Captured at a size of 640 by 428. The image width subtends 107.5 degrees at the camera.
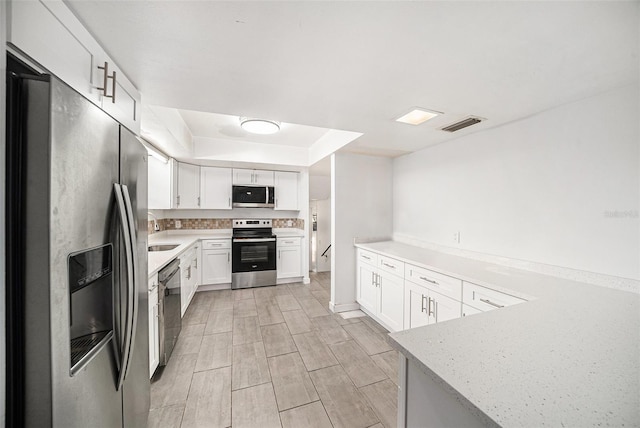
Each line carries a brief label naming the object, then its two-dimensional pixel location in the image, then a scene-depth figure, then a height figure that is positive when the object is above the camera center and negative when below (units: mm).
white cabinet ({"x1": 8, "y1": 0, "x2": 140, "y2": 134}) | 734 +617
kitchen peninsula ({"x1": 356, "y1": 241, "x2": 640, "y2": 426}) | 543 -444
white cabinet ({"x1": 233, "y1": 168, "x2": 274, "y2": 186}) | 4180 +655
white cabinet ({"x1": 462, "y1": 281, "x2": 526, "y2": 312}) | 1485 -561
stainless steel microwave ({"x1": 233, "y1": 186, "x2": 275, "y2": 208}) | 4133 +301
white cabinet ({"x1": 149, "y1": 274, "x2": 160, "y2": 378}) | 1799 -887
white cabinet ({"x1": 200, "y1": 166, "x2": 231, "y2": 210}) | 4020 +436
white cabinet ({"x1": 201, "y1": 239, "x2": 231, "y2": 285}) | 3900 -817
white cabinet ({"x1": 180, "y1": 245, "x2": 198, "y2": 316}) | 2839 -838
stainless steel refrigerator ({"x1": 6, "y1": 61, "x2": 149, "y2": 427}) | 692 -171
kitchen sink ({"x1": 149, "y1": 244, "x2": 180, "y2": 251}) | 3004 -447
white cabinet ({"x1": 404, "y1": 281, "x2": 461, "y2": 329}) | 1897 -807
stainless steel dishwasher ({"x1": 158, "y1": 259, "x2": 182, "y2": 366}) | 1955 -855
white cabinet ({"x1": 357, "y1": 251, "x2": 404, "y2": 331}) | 2502 -918
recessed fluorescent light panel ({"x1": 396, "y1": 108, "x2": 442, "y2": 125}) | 1873 +830
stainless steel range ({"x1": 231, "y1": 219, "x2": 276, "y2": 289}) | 4000 -797
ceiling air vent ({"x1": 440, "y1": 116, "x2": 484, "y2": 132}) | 2004 +825
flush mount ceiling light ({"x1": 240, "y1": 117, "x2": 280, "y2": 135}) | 2537 +977
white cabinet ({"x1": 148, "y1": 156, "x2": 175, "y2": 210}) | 3242 +421
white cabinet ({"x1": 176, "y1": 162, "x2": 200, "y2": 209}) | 3800 +441
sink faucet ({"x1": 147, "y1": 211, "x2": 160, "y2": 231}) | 3565 -164
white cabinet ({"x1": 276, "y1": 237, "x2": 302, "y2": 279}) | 4305 -823
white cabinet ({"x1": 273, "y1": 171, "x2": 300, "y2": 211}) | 4422 +433
